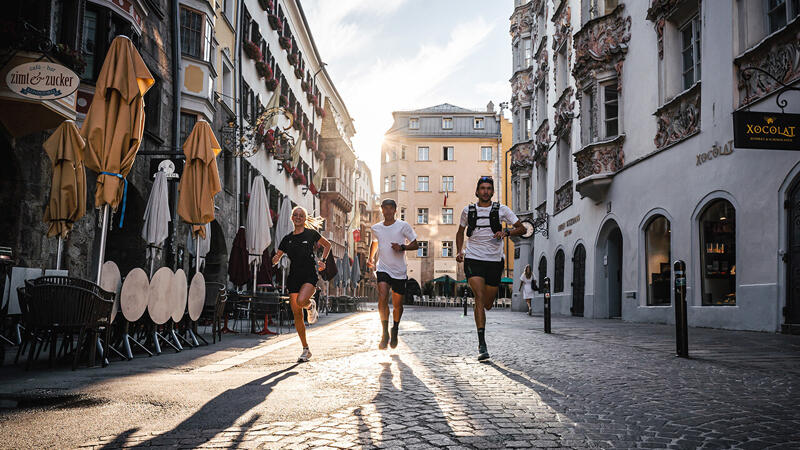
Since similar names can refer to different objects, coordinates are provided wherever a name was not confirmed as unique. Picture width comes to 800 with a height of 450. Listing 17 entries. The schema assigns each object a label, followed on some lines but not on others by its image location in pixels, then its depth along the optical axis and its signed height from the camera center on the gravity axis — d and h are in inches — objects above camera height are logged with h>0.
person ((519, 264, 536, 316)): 1097.4 +4.1
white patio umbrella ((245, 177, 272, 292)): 643.5 +53.2
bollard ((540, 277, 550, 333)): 524.7 -11.4
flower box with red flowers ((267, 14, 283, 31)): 1237.8 +465.2
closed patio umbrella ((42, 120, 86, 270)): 424.5 +59.0
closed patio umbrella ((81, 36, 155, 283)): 338.0 +76.9
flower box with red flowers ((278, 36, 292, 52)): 1343.8 +464.0
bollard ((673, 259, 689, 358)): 324.8 -13.1
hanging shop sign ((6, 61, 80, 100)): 431.2 +122.6
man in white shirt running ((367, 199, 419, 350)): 363.3 +15.0
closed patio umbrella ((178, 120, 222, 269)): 440.1 +66.0
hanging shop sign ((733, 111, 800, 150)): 402.9 +91.0
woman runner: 341.4 +10.0
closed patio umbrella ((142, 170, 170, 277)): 570.6 +53.6
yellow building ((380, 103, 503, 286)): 2770.7 +485.0
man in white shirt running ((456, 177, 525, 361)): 331.3 +19.0
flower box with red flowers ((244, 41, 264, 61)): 1086.4 +362.9
